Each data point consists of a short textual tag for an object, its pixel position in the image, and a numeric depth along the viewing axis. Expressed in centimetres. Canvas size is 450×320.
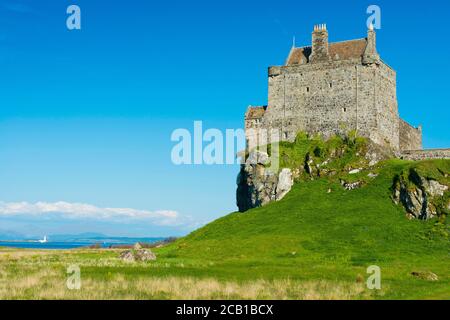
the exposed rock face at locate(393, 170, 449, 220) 8538
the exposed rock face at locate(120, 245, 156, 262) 7438
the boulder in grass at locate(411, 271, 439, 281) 5317
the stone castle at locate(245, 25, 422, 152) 10325
